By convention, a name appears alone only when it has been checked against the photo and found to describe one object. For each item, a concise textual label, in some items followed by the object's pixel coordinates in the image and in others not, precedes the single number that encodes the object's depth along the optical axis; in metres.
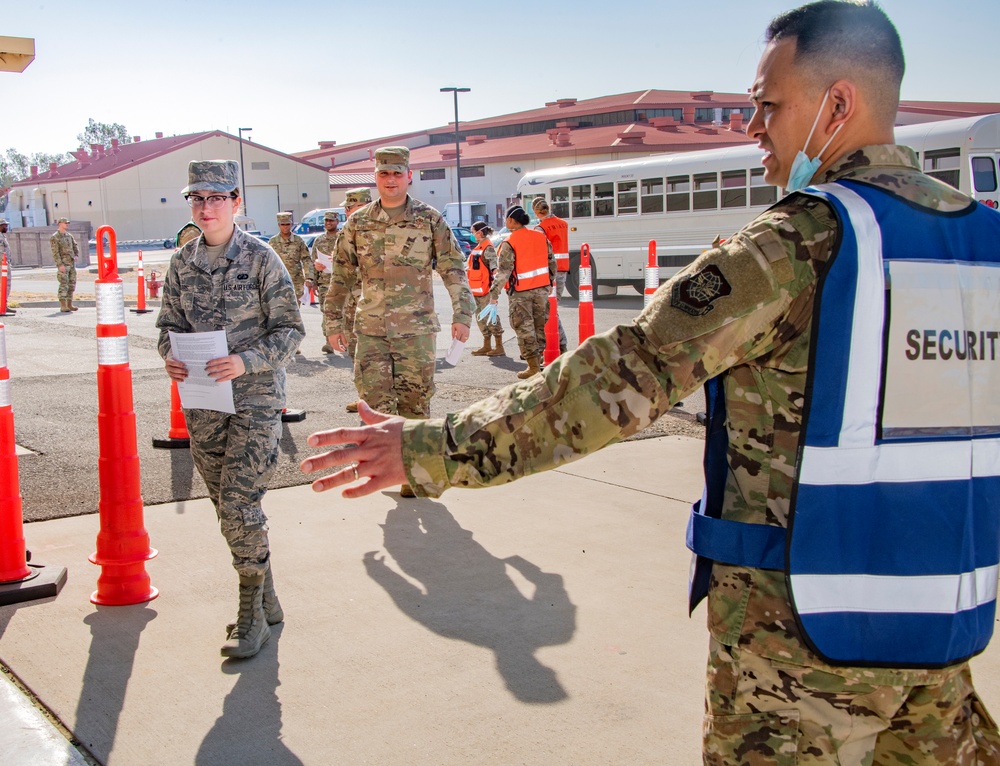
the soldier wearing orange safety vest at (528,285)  11.98
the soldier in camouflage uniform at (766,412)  1.69
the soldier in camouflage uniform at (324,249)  14.85
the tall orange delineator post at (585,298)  10.64
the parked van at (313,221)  48.68
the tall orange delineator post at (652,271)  9.84
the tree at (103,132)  136.93
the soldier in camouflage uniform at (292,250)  15.08
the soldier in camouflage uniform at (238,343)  4.17
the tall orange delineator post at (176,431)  7.80
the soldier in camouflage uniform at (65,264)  22.00
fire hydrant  26.48
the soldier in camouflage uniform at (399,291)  6.46
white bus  17.12
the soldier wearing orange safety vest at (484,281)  13.57
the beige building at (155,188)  68.56
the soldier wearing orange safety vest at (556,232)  13.24
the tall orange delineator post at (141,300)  21.41
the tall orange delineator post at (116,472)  4.56
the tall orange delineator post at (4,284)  20.72
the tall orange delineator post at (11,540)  4.57
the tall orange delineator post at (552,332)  11.63
